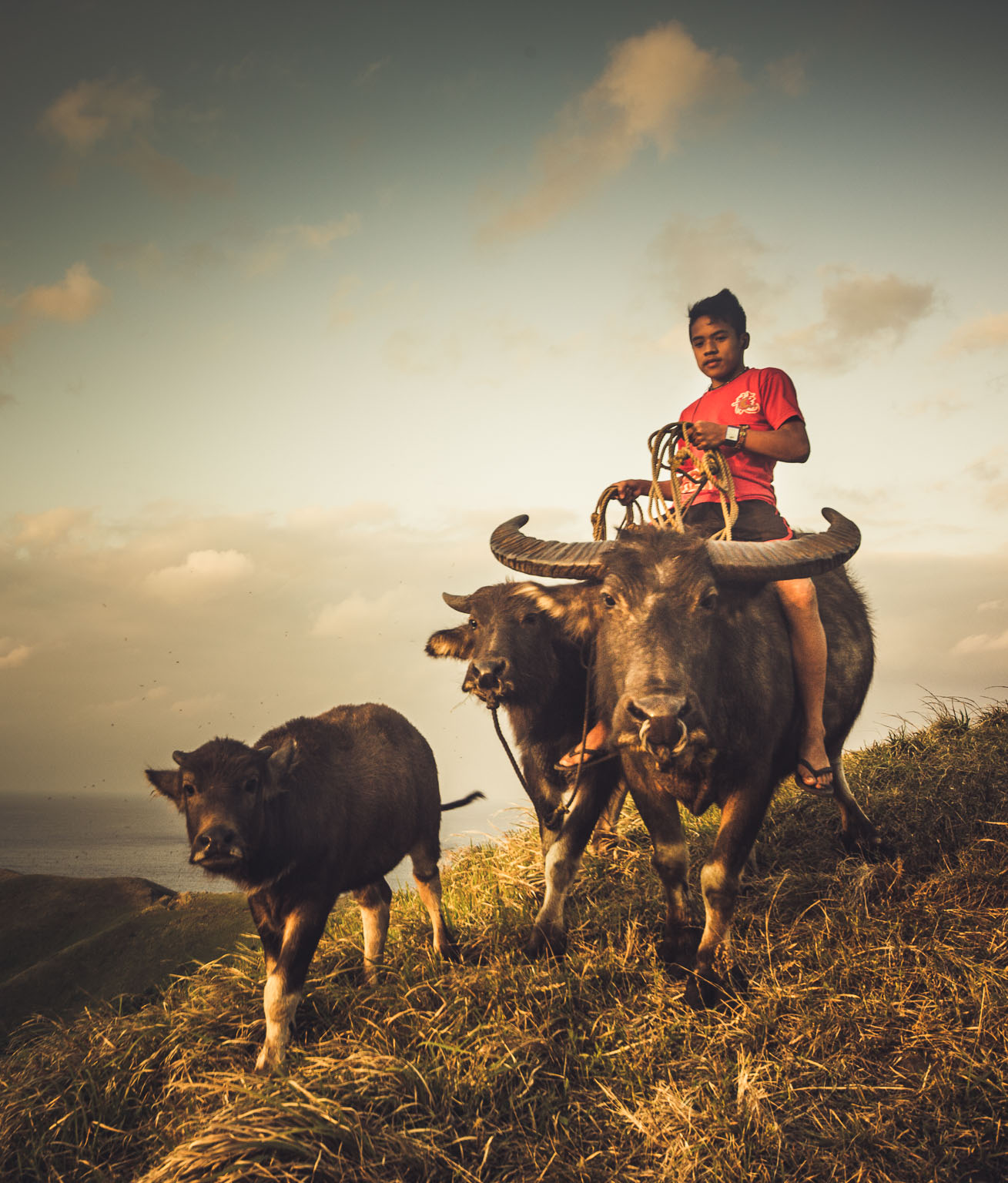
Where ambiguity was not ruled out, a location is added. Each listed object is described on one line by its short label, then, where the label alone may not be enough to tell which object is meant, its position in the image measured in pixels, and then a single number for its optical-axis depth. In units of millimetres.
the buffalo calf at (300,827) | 3531
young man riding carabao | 4164
